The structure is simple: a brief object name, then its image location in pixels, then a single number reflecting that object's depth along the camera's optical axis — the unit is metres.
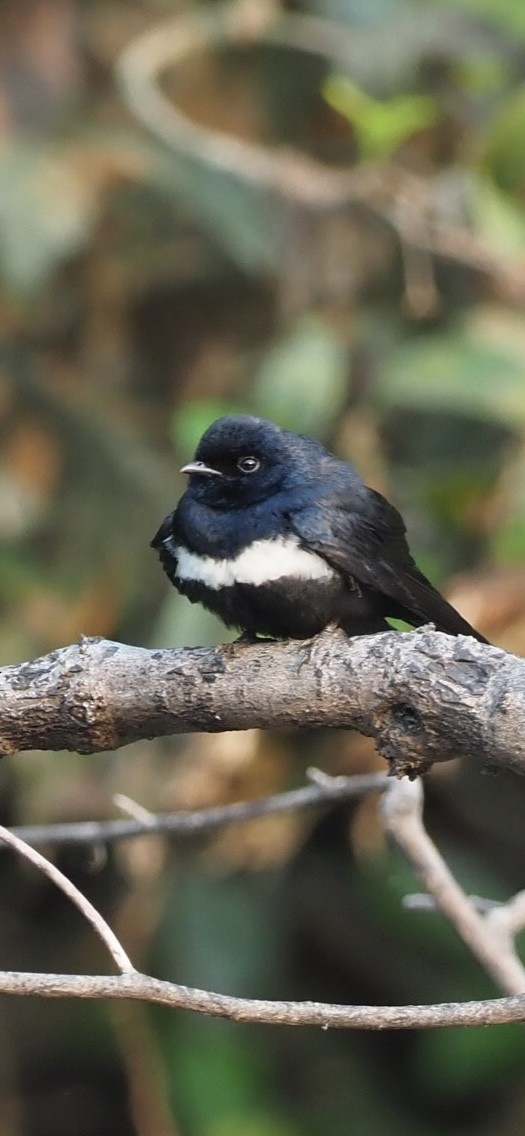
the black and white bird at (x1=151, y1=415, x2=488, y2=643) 5.19
